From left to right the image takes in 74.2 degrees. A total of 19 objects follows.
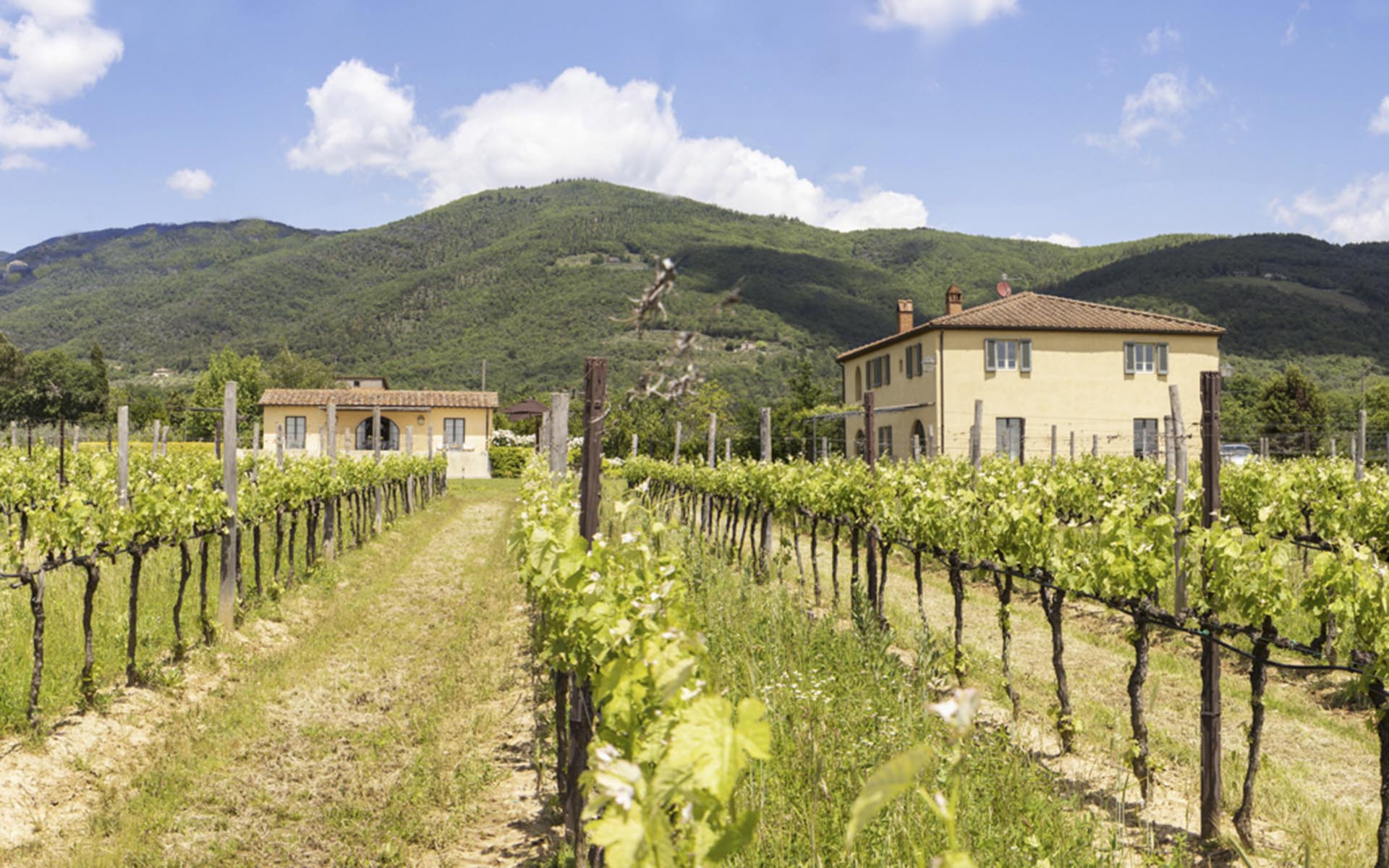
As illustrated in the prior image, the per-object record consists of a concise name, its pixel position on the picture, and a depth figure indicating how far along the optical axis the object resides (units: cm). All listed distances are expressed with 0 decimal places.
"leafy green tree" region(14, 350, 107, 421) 5912
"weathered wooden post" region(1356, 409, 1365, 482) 1291
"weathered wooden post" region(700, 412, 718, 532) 1655
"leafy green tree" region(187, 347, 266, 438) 7131
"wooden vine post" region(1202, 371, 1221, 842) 493
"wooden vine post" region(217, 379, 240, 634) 928
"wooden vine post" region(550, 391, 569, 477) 704
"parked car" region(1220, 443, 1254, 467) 3297
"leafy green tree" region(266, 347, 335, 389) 7650
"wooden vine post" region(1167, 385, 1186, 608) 605
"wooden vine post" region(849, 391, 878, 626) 902
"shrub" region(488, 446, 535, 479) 4244
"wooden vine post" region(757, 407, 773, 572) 1335
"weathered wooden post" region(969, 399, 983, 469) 1232
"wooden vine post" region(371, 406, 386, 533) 1862
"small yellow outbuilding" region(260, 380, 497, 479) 4019
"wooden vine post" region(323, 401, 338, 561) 1377
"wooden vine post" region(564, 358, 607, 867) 461
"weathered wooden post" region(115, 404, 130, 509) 926
